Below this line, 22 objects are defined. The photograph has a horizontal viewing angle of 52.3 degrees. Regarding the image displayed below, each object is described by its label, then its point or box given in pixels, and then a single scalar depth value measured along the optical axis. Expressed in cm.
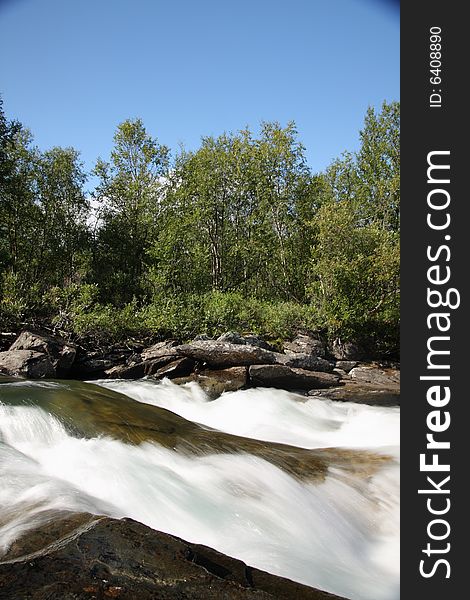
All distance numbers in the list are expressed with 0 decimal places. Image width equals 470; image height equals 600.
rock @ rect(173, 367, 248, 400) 1356
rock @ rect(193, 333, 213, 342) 1560
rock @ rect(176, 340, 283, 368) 1411
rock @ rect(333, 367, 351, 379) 1521
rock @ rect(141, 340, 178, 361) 1517
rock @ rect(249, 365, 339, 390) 1398
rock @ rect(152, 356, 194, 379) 1448
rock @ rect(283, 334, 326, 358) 1647
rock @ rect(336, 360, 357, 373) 1609
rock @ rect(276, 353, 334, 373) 1488
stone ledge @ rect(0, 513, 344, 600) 253
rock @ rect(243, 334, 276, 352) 1603
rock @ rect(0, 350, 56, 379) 1297
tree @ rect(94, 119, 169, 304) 2625
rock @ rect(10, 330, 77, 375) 1409
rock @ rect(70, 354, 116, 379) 1500
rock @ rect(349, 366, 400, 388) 1469
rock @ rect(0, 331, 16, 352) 1565
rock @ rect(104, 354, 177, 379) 1477
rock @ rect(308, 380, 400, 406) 1334
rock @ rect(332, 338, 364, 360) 1791
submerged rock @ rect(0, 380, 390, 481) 732
